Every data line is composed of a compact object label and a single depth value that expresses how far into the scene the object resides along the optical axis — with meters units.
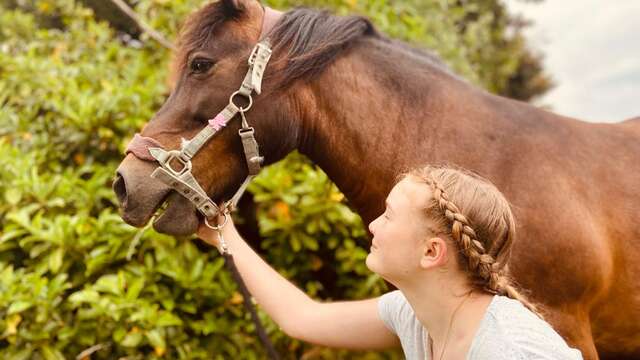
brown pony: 1.82
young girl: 1.16
